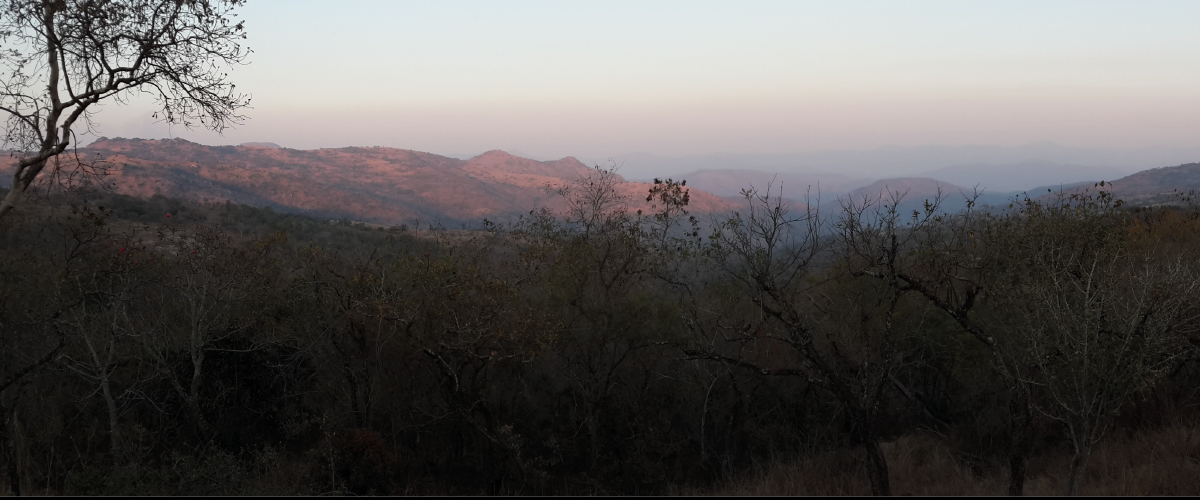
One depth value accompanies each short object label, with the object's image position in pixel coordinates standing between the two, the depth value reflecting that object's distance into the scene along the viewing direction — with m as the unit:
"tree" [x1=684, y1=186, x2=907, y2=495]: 10.66
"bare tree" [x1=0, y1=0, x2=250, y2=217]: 7.93
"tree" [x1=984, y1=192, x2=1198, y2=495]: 7.90
